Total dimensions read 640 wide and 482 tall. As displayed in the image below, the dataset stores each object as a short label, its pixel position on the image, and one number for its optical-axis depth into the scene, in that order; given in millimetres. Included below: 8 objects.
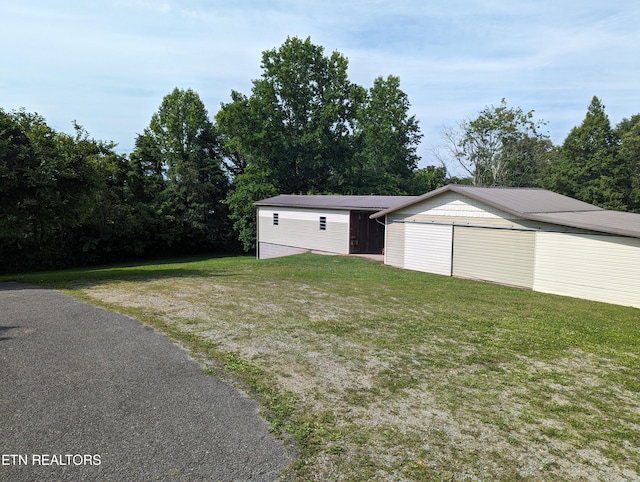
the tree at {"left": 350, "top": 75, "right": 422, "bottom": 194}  43406
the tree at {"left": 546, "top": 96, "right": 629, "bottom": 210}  34562
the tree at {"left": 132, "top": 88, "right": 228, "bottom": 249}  35062
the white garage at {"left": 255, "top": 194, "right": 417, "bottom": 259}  23688
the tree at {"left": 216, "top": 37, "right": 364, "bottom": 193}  35906
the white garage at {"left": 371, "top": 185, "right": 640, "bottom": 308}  13086
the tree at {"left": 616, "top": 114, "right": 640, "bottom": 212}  34512
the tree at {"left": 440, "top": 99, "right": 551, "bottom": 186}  41812
